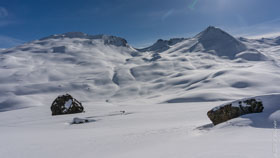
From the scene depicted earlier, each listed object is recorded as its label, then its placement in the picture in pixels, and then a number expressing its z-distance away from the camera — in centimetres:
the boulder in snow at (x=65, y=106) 1480
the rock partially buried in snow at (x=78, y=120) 1020
